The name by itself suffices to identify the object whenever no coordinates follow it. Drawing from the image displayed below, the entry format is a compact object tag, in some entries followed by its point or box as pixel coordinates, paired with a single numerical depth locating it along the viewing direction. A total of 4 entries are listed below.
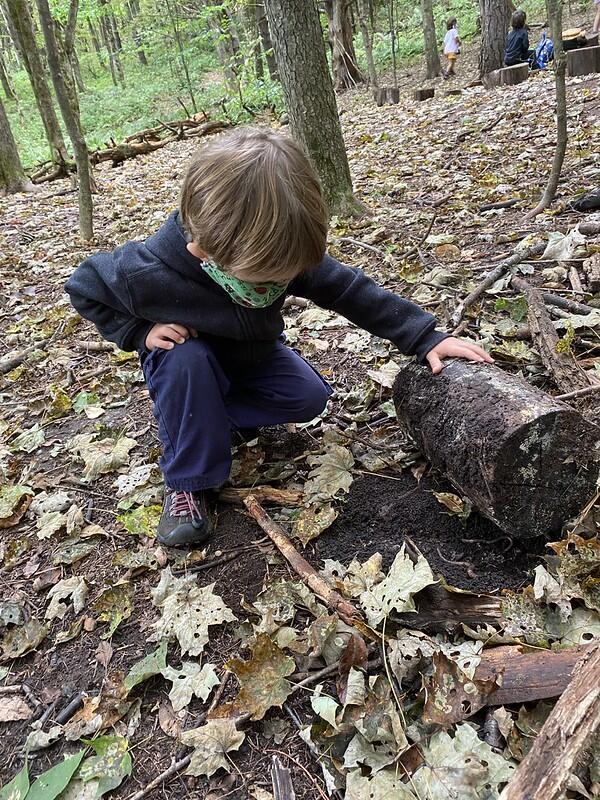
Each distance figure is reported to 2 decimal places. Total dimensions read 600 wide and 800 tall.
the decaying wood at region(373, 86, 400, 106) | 12.11
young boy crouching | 1.75
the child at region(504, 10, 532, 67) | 10.66
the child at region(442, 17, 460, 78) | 14.75
